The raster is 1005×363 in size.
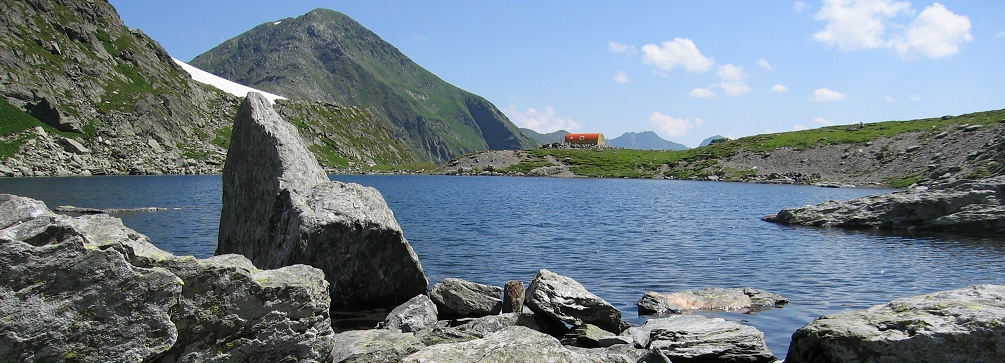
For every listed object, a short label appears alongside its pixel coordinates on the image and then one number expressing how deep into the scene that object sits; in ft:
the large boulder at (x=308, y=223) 55.16
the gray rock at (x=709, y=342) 44.57
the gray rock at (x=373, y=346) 36.70
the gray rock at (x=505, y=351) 29.19
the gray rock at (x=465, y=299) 58.23
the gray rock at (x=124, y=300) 25.55
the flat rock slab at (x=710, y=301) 65.21
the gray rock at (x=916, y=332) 33.45
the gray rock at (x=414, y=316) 50.75
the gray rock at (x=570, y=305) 51.70
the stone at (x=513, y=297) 60.13
